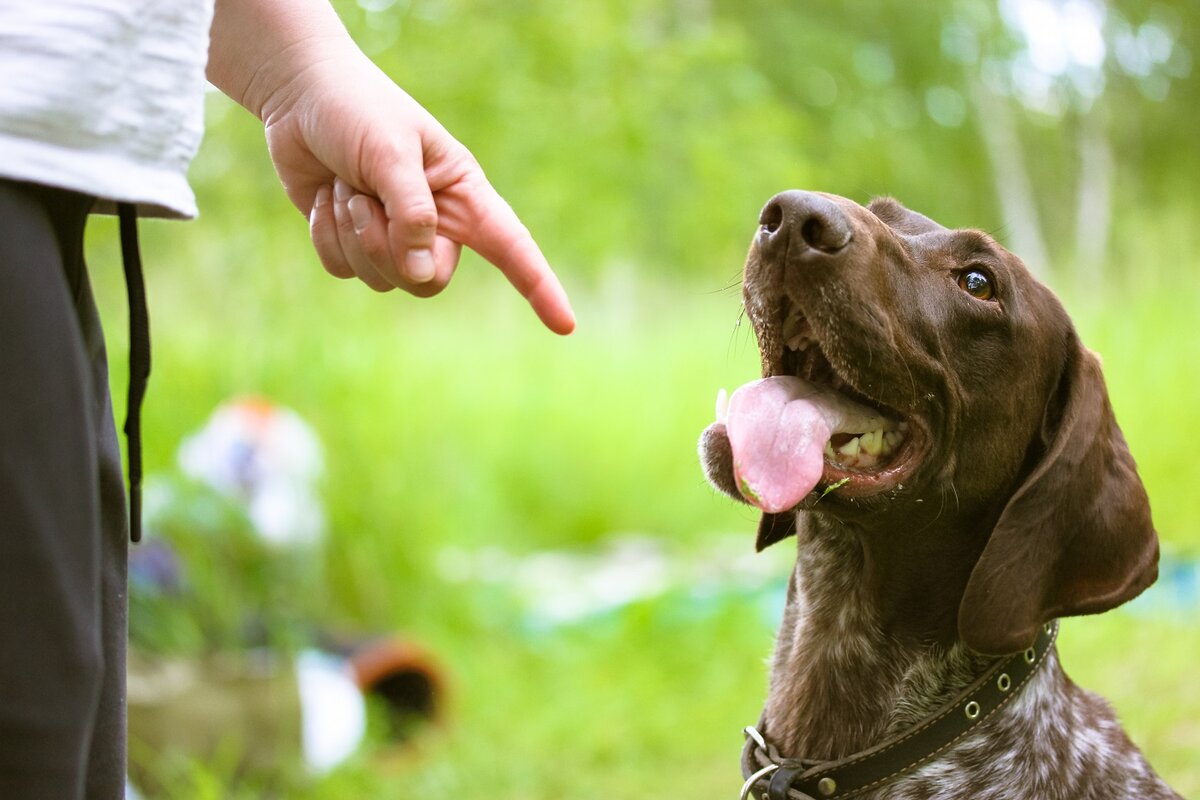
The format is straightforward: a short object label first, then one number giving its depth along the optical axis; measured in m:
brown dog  2.35
